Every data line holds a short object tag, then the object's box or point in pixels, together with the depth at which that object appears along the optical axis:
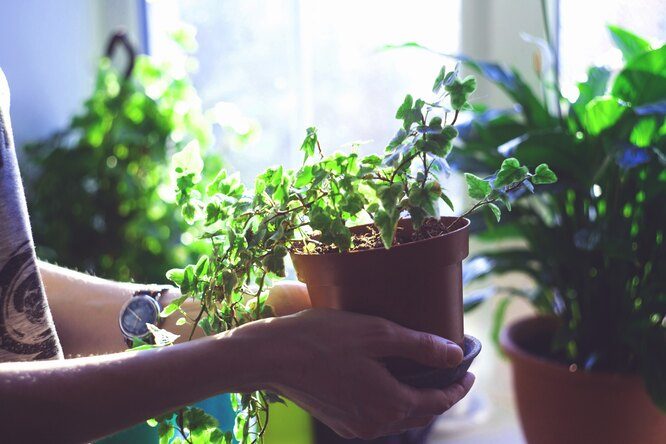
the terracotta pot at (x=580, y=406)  1.08
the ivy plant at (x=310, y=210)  0.58
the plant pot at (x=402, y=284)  0.60
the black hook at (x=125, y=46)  1.63
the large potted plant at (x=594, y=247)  1.05
